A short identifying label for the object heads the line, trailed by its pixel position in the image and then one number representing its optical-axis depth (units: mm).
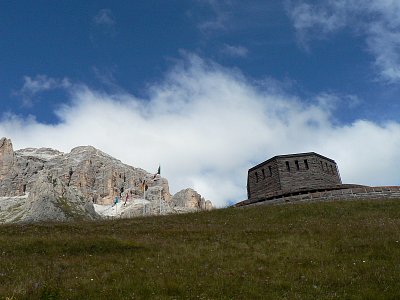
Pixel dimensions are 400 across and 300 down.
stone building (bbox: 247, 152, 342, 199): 50250
